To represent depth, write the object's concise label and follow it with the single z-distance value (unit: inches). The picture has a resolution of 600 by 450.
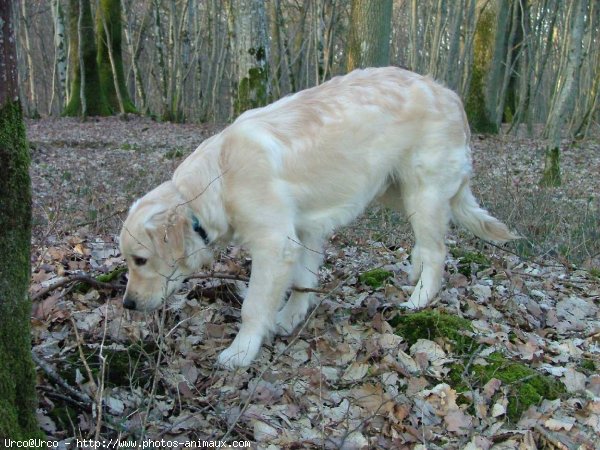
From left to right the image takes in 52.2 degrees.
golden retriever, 156.5
